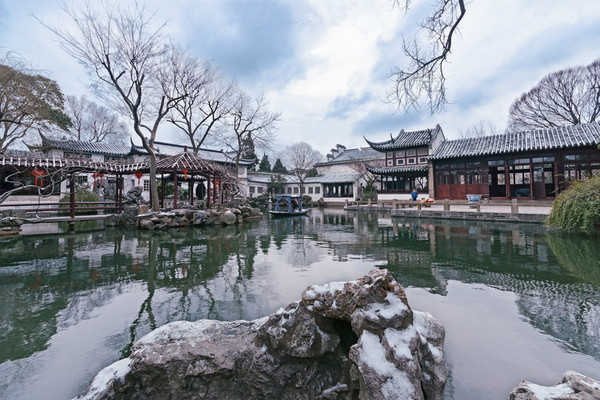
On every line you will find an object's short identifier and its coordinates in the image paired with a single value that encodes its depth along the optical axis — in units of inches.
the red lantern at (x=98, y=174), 521.1
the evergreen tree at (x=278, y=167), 1686.8
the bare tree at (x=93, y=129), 1122.0
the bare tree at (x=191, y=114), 752.8
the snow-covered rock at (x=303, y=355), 78.1
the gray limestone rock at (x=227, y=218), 538.9
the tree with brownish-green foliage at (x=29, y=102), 563.2
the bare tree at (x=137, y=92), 470.3
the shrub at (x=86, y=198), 680.5
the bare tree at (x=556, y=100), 784.3
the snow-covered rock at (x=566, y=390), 63.1
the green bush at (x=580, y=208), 317.7
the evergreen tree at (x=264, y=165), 1720.0
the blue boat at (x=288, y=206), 743.1
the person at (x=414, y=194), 882.8
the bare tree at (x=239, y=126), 882.8
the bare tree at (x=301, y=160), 1358.3
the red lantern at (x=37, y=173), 377.0
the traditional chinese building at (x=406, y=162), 978.1
